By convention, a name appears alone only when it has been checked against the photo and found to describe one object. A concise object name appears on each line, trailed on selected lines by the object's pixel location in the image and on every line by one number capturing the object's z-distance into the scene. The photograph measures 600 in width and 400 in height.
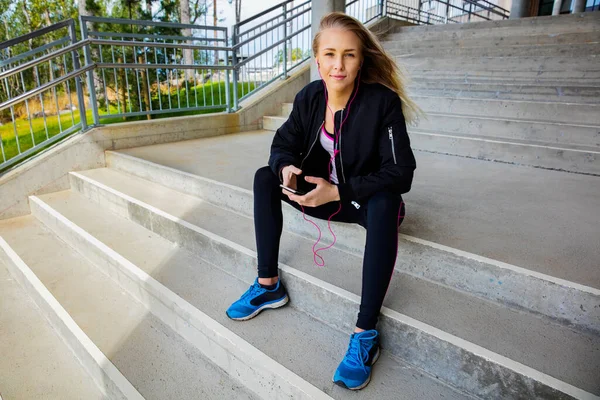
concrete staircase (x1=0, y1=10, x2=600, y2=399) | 1.25
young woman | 1.30
